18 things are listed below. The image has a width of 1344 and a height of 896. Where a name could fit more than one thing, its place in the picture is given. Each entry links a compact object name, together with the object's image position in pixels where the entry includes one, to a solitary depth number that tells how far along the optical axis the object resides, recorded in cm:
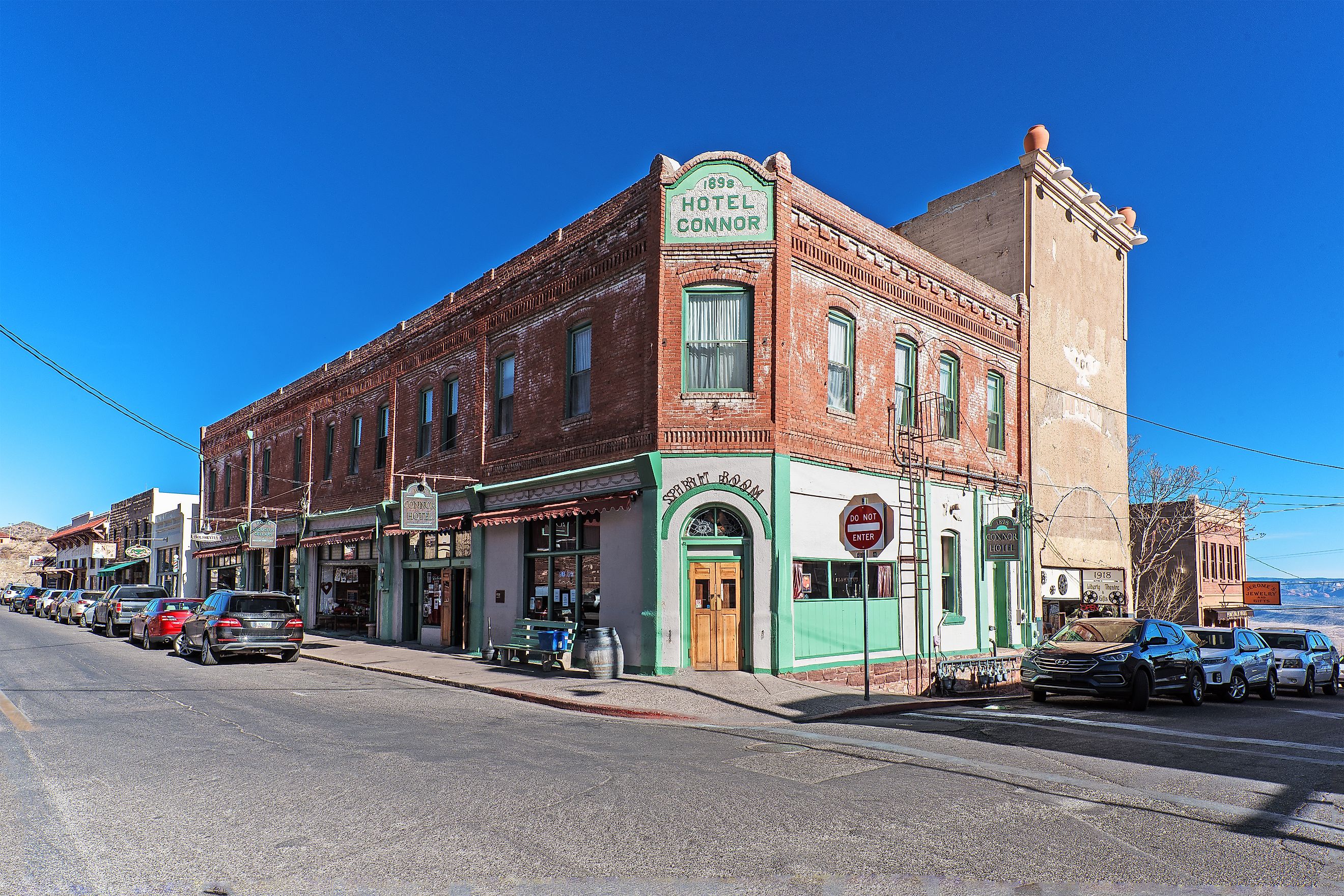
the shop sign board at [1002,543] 2211
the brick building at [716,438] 1650
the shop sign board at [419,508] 2117
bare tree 3388
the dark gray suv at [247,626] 1917
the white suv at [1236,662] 1800
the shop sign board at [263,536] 3109
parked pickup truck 2864
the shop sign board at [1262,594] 4378
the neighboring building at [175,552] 4522
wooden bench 1712
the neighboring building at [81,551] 6162
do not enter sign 1368
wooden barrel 1597
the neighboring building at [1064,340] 2514
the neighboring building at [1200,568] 3612
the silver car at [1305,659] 2141
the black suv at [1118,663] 1512
